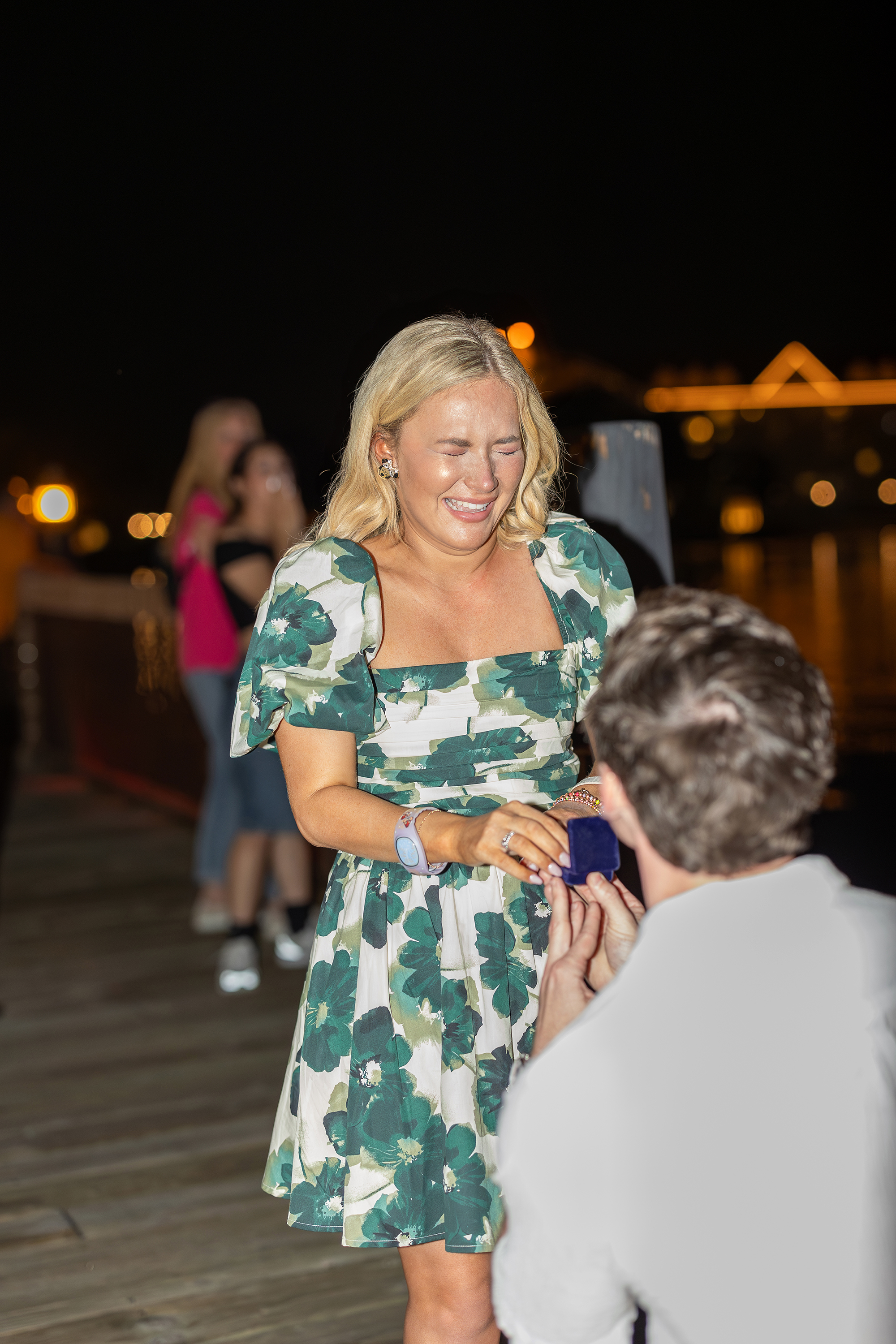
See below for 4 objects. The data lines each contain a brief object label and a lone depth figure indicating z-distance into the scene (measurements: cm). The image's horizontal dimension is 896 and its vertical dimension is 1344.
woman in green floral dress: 195
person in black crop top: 504
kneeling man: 111
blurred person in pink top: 534
